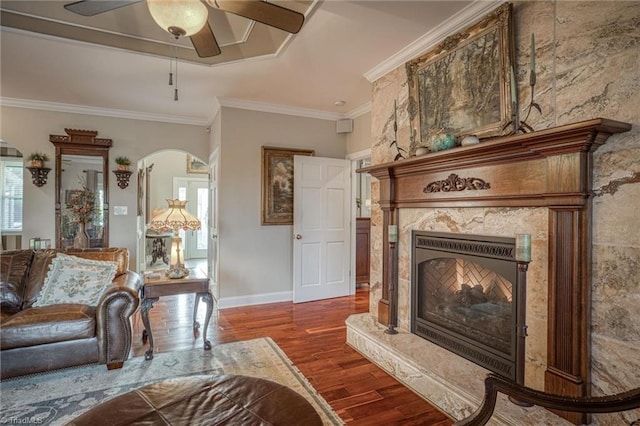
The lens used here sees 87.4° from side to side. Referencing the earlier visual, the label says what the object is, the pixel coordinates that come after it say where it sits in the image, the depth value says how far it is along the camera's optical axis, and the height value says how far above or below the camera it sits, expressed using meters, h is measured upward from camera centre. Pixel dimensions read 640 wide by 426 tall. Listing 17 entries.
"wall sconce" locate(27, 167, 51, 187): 4.54 +0.48
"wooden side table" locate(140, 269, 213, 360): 2.83 -0.69
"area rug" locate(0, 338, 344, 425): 2.06 -1.24
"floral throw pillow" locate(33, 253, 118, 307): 2.74 -0.59
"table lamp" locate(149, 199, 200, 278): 2.96 -0.13
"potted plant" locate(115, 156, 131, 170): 4.86 +0.70
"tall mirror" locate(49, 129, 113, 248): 4.70 +0.31
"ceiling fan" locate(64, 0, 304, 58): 1.69 +1.07
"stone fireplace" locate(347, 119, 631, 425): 1.68 -0.11
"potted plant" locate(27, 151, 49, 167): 4.50 +0.70
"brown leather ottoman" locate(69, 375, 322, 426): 1.29 -0.81
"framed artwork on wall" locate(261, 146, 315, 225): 4.57 +0.37
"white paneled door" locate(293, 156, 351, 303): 4.56 -0.23
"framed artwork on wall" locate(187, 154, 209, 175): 8.31 +1.12
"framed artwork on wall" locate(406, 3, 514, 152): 2.12 +0.93
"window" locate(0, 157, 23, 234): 4.61 +0.22
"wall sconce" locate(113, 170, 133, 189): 4.90 +0.50
